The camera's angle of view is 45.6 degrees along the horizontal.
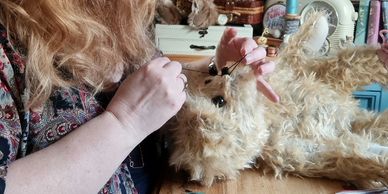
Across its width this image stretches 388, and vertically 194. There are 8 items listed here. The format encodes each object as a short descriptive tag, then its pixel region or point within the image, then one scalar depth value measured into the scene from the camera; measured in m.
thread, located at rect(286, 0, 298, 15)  1.55
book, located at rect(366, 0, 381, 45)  1.59
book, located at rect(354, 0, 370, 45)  1.63
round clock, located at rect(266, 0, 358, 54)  1.57
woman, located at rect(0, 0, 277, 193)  0.50
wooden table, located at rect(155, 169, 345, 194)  0.67
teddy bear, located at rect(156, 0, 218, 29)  1.58
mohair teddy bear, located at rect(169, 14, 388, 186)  0.64
